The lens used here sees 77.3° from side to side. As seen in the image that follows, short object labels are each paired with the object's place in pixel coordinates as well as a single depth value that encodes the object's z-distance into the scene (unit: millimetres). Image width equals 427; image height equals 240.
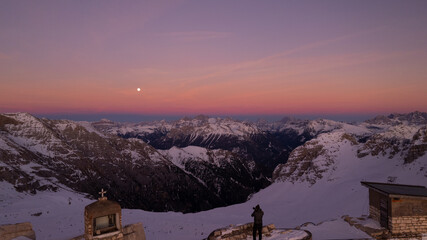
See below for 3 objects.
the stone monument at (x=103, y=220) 14266
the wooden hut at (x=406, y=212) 20938
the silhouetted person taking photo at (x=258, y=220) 15609
